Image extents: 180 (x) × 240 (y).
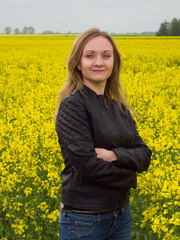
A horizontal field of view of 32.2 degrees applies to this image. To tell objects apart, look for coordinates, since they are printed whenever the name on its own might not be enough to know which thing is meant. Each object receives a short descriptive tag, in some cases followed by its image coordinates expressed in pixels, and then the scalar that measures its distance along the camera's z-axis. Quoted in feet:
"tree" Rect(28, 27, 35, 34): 496.23
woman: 5.96
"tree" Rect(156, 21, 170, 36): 251.60
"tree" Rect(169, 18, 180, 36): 239.30
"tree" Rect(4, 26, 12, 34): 476.95
